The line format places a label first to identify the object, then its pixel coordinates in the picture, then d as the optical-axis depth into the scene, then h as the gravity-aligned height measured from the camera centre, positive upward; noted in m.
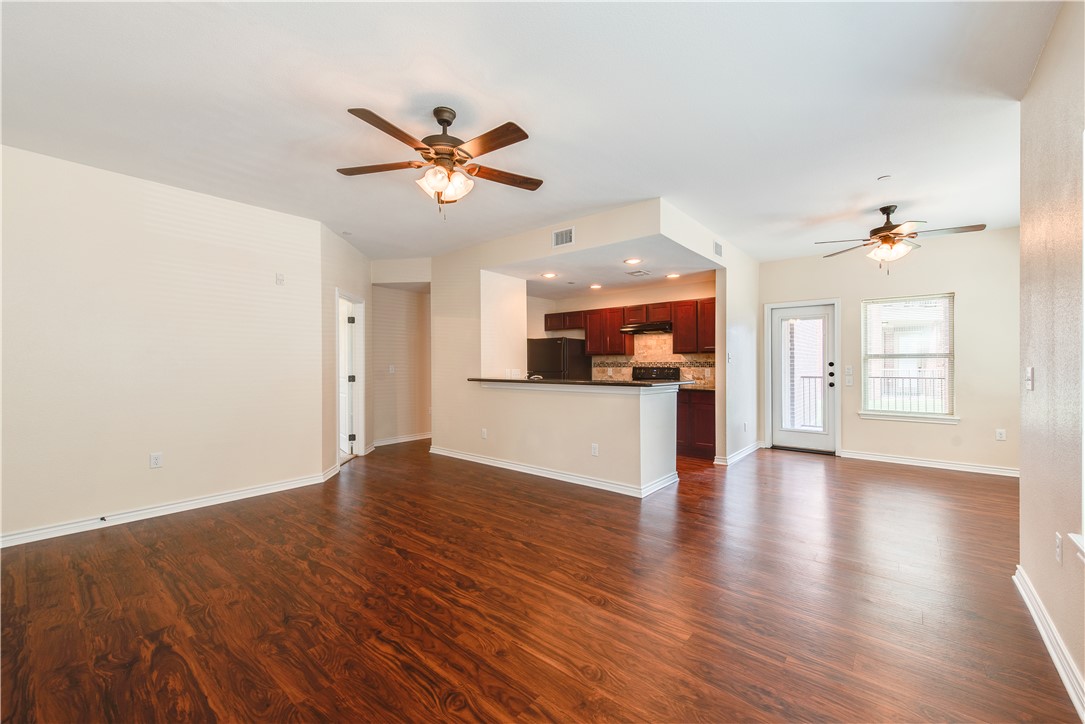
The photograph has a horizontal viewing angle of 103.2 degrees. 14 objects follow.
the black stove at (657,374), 6.55 -0.25
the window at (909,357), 5.05 +0.00
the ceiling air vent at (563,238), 4.45 +1.26
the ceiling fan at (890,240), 3.99 +1.12
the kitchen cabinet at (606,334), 6.93 +0.41
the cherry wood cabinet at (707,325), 5.88 +0.45
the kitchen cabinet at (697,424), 5.61 -0.88
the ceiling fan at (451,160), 2.23 +1.15
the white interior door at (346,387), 5.76 -0.37
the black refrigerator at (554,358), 6.48 +0.01
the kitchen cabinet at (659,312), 6.34 +0.69
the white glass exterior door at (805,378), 5.76 -0.29
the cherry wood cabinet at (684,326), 6.08 +0.47
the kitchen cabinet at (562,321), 7.41 +0.66
